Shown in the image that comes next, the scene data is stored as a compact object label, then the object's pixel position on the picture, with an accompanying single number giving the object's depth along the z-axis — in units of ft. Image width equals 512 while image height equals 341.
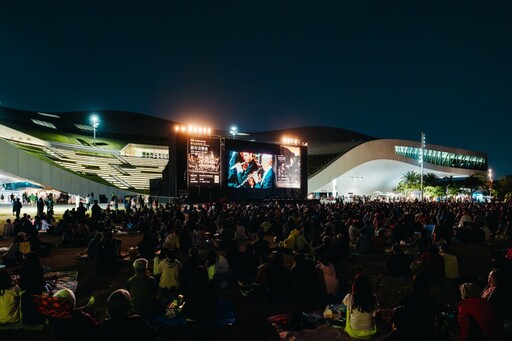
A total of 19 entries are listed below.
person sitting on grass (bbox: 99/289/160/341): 11.11
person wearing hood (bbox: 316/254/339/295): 22.53
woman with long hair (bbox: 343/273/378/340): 15.31
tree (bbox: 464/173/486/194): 197.06
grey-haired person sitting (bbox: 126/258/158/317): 18.04
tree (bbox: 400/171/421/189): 189.47
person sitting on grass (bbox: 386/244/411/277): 27.45
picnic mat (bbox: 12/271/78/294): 24.89
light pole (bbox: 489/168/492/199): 196.01
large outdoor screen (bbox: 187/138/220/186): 99.04
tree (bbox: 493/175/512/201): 177.76
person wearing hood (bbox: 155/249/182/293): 23.02
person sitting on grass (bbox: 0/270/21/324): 16.91
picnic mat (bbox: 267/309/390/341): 16.43
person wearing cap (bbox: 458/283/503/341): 12.48
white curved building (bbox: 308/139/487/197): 173.58
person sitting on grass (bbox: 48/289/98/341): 11.80
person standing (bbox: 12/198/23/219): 67.09
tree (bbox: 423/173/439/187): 191.01
